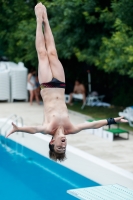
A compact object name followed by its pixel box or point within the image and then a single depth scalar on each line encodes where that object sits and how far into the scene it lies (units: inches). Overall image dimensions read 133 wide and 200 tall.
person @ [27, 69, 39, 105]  856.9
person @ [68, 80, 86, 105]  828.0
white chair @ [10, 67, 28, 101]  910.4
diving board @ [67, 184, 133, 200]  342.6
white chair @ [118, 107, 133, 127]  632.4
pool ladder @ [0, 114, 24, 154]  583.9
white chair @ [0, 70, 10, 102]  903.7
